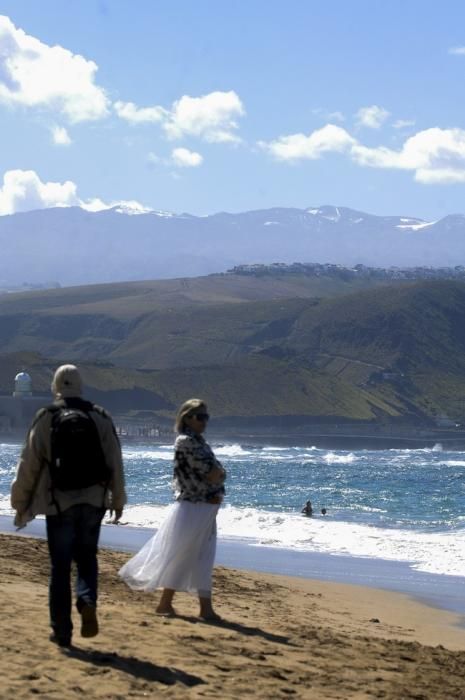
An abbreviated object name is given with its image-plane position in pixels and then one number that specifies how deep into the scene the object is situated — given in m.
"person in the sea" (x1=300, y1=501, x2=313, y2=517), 35.46
